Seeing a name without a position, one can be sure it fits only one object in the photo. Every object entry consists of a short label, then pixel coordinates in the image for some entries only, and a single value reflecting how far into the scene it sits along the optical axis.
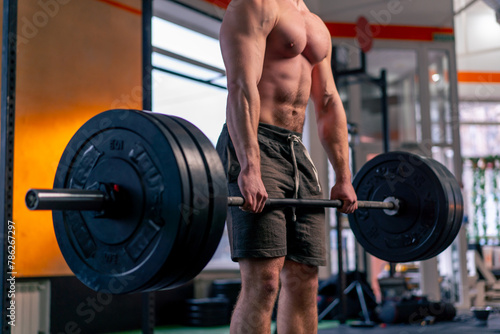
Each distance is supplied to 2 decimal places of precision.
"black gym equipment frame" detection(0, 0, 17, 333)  2.10
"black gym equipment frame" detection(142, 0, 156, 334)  2.99
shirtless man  1.74
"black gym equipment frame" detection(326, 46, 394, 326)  4.96
